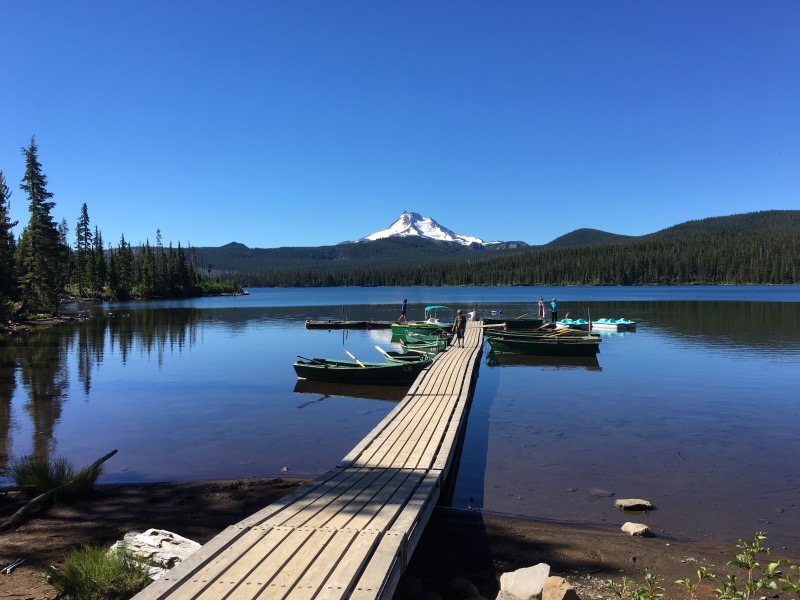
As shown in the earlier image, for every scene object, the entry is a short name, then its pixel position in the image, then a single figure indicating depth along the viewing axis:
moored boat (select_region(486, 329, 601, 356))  27.52
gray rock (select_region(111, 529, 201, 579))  6.24
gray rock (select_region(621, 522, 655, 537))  7.89
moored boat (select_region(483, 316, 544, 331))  37.59
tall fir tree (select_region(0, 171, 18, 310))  40.28
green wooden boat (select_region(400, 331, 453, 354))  27.30
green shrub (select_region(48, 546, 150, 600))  5.66
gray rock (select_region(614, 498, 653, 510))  8.95
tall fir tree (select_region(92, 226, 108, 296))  92.81
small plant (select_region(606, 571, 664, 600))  4.30
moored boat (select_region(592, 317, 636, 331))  40.66
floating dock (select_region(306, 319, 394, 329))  45.53
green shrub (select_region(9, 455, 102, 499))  9.15
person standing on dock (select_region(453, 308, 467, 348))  27.58
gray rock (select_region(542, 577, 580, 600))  5.16
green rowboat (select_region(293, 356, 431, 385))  19.98
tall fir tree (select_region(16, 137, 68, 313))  51.81
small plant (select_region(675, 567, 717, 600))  4.41
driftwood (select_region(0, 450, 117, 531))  8.03
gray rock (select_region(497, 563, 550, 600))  5.49
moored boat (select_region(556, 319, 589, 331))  39.83
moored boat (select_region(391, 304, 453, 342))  35.91
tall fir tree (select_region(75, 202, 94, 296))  92.31
